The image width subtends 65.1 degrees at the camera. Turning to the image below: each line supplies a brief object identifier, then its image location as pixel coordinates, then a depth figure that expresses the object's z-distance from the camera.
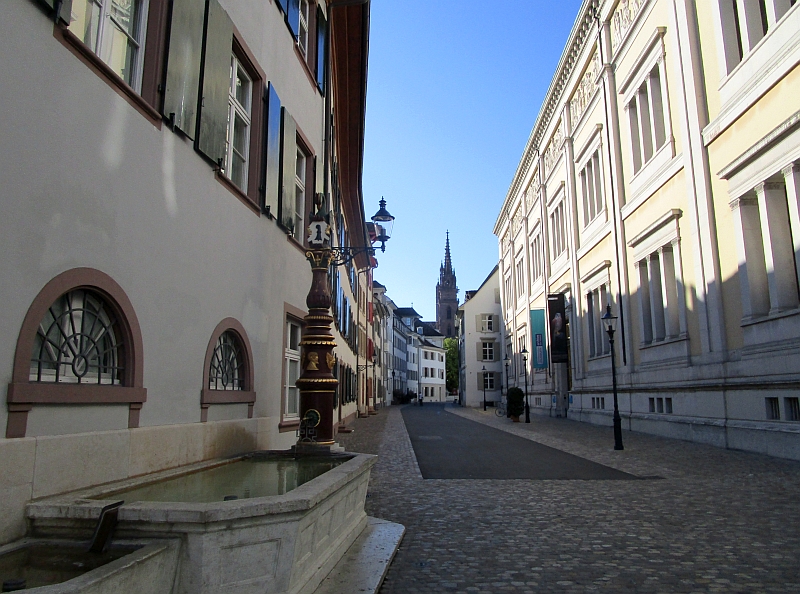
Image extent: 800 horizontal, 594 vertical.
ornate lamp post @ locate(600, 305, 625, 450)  15.62
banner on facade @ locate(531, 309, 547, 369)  36.16
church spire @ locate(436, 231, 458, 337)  141.12
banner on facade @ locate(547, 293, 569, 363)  32.44
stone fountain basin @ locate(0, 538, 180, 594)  2.67
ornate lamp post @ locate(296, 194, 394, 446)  7.37
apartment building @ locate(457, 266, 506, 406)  62.56
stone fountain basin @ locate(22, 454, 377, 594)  3.30
